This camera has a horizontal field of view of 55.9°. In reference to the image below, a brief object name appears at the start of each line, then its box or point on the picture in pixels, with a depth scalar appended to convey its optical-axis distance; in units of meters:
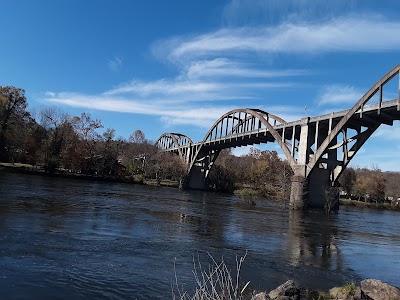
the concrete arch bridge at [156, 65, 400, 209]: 43.56
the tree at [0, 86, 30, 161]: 67.31
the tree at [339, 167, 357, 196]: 110.63
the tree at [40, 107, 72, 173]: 68.83
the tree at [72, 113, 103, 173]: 78.75
